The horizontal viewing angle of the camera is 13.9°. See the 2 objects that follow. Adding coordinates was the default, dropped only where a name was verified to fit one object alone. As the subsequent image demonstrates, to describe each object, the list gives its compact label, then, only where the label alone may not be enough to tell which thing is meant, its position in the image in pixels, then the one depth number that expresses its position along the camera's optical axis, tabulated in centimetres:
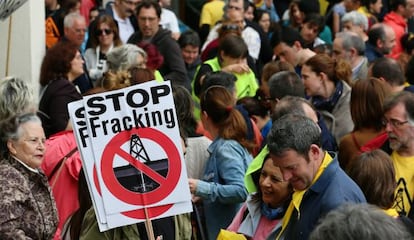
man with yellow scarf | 808
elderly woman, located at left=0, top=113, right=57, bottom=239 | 963
